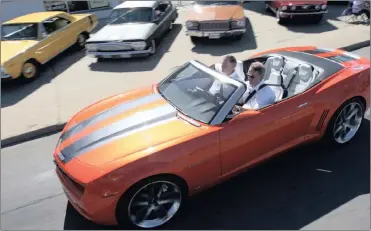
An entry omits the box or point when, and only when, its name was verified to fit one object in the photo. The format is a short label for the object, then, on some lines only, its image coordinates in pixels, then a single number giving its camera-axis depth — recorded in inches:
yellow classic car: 296.2
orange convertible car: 125.4
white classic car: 343.3
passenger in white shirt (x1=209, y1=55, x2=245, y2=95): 178.7
